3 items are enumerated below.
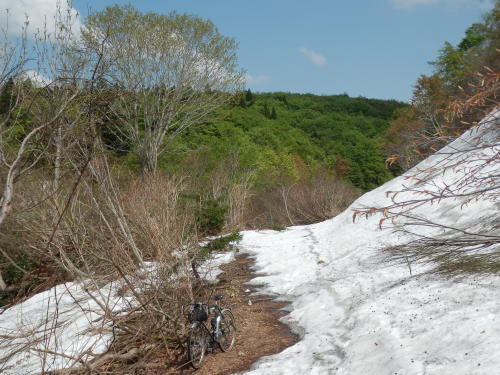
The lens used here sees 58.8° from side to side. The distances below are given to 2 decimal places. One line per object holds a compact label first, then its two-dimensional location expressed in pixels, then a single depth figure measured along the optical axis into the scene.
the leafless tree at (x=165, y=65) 21.20
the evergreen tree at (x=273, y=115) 54.91
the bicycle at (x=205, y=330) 5.72
